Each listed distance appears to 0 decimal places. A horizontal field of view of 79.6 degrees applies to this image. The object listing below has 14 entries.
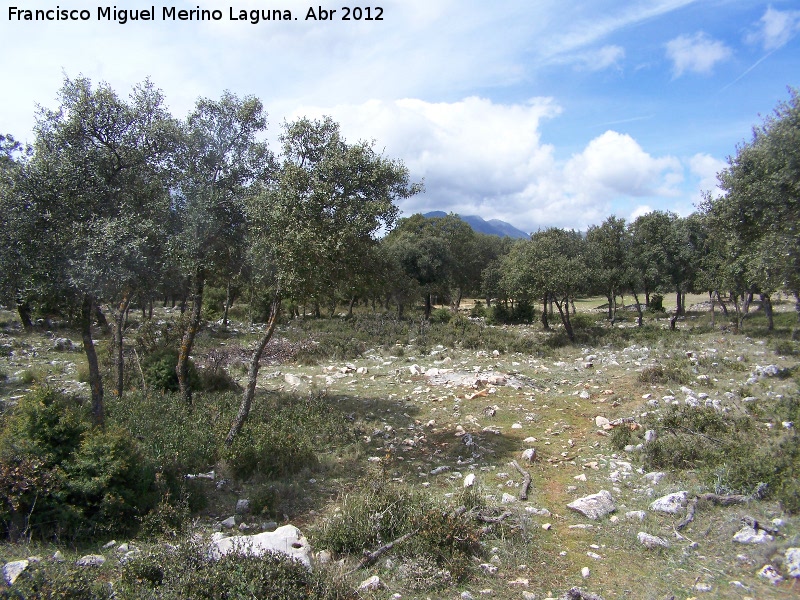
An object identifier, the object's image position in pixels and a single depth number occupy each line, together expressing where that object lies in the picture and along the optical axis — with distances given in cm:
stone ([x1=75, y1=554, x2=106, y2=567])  561
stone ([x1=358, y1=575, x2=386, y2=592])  564
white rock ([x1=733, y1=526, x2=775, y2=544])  637
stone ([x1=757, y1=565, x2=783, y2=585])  566
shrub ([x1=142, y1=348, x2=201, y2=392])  1426
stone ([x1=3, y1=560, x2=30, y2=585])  486
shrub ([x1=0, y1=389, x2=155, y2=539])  635
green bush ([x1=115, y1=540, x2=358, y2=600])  492
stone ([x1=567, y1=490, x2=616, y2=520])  766
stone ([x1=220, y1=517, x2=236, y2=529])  738
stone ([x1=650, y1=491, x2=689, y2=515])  755
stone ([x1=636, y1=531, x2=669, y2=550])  662
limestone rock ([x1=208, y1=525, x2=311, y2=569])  569
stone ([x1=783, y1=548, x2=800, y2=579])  565
